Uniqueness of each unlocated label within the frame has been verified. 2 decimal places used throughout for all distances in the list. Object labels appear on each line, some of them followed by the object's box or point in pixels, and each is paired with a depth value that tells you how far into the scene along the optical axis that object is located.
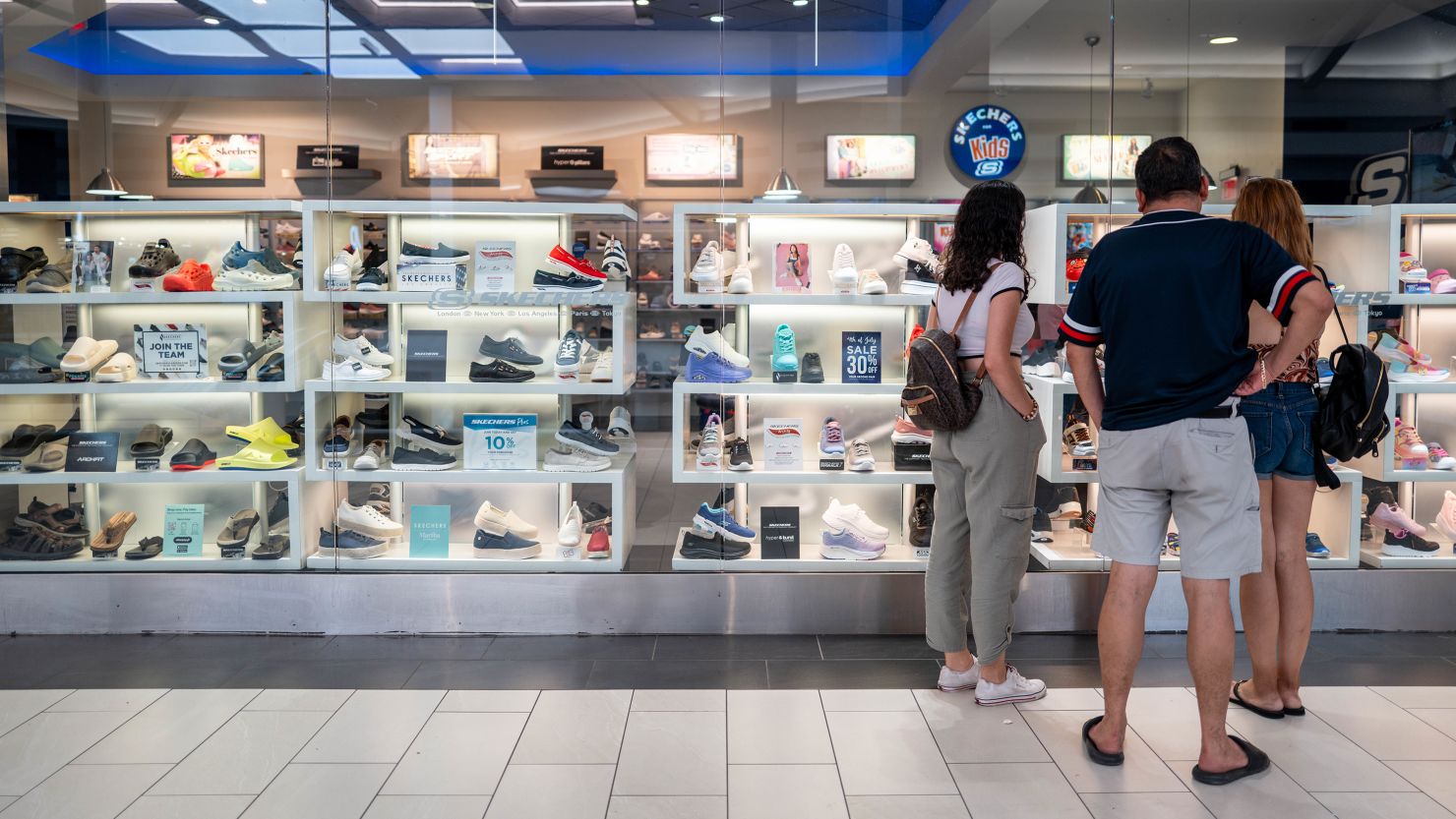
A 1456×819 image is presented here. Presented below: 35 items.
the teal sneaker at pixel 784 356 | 4.25
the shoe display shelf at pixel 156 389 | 4.17
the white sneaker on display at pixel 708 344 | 4.18
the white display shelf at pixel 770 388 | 4.20
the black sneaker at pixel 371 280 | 4.19
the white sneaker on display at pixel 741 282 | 4.18
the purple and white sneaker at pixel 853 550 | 4.16
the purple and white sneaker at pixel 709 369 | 4.19
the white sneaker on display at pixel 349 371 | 4.20
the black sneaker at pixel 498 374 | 4.22
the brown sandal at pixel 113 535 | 4.20
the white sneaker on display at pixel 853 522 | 4.19
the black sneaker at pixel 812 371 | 4.29
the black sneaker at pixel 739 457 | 4.24
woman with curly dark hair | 3.10
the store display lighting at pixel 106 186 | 4.14
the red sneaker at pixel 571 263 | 4.16
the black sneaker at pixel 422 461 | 4.25
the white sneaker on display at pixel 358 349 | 4.21
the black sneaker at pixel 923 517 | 4.29
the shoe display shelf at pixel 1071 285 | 4.10
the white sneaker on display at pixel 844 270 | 4.19
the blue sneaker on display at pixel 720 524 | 4.15
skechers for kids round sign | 4.18
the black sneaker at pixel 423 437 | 4.27
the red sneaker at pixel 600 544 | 4.15
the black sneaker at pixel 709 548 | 4.11
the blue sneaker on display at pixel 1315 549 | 4.18
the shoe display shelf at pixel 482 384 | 4.16
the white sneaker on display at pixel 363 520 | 4.18
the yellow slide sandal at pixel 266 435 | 4.22
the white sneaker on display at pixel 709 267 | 4.14
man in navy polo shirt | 2.59
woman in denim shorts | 3.04
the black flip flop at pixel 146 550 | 4.19
